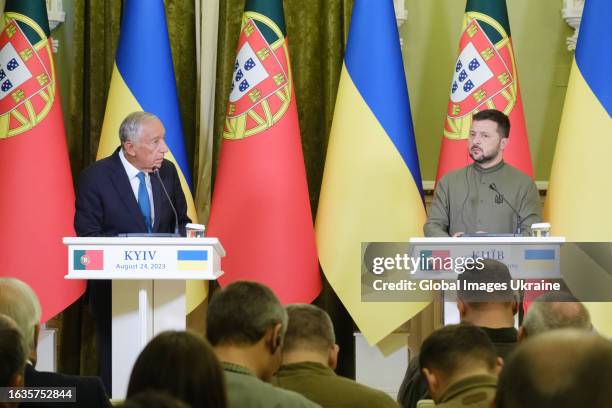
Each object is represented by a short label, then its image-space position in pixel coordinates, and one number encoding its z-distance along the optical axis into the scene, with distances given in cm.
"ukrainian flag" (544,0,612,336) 1231
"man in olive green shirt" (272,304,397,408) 605
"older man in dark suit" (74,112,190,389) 1055
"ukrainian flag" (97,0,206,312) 1277
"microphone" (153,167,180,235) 1059
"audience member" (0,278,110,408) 590
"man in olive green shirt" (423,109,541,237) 1130
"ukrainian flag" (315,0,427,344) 1249
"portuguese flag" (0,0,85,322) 1231
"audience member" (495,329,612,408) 356
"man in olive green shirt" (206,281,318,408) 561
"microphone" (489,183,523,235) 1129
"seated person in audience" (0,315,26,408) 465
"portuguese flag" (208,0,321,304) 1256
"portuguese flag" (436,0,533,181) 1273
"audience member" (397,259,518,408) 737
